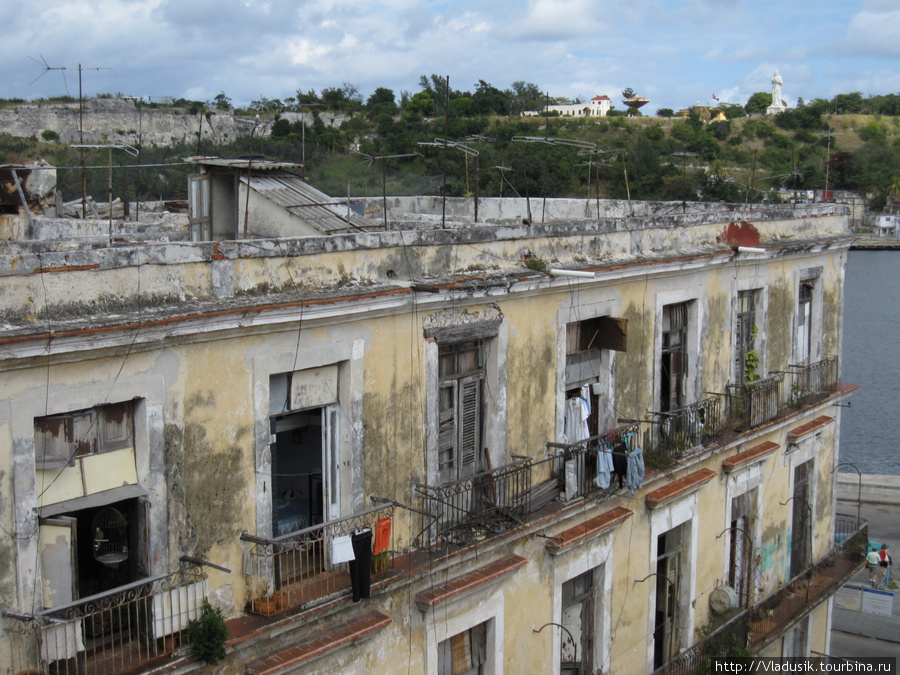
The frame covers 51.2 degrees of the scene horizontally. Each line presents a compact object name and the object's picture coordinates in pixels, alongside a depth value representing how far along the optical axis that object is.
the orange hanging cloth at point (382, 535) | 9.60
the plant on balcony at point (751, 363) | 16.19
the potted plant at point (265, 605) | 8.51
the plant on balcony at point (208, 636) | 7.77
